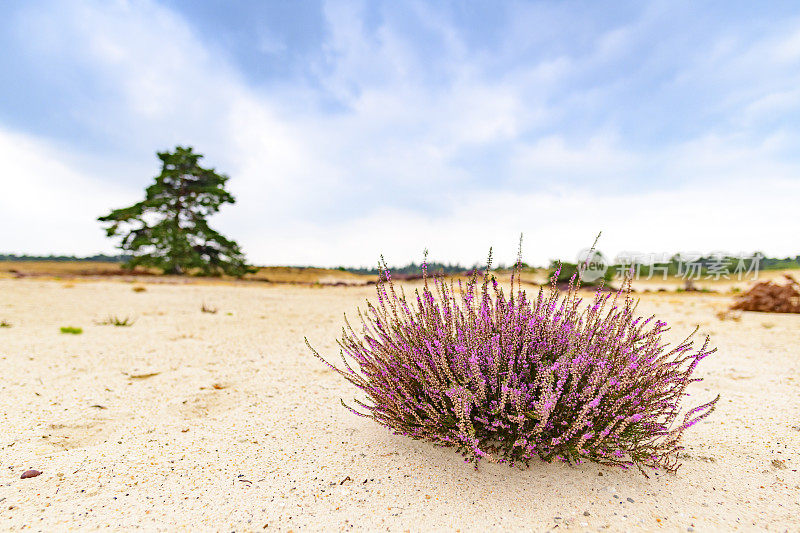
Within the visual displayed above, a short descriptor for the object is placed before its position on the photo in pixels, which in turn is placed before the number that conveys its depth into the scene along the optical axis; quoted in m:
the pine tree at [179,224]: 22.48
